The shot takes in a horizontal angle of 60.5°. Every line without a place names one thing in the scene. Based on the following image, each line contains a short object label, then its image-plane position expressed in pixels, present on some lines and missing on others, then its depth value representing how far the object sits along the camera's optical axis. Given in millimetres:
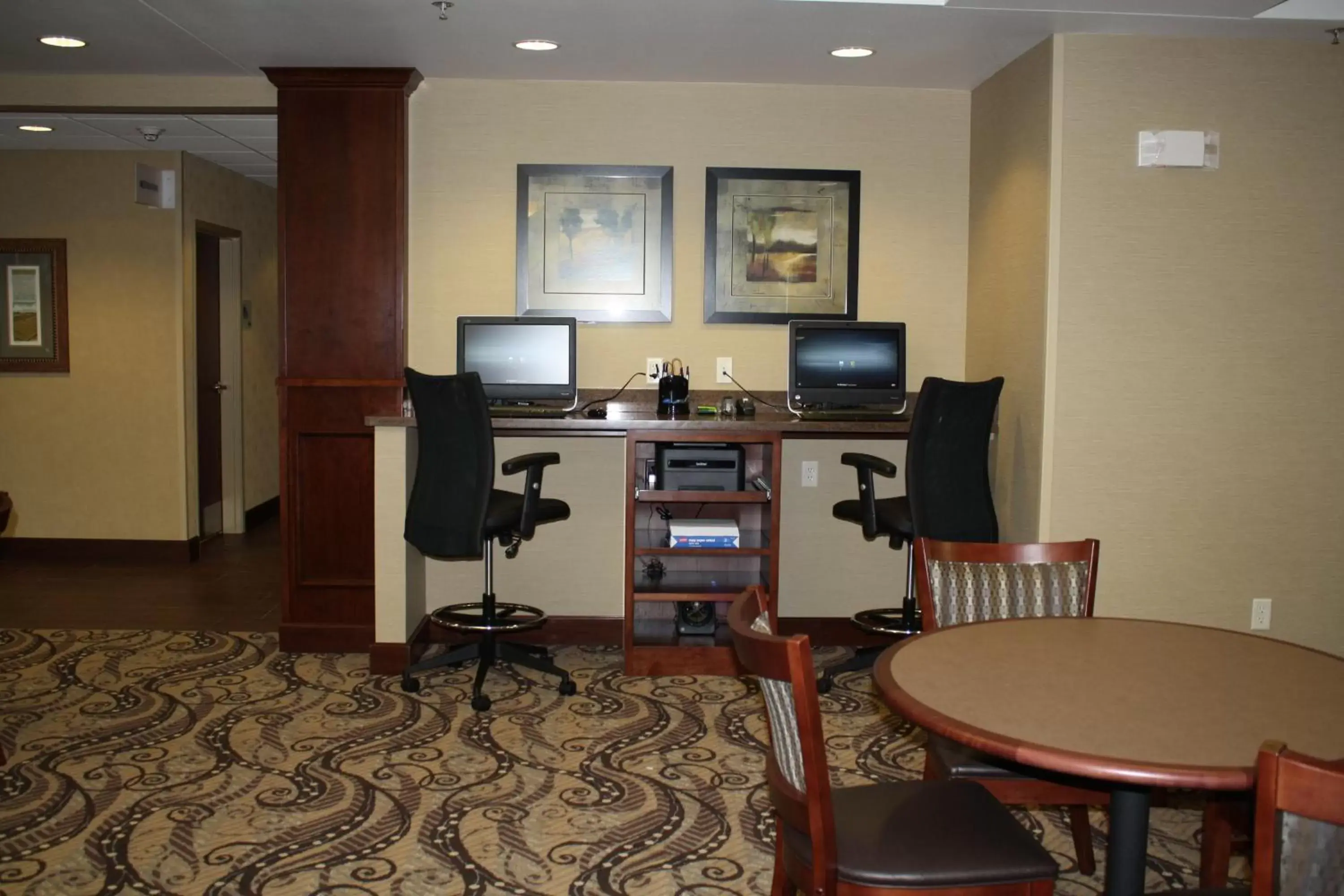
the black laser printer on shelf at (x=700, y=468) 4656
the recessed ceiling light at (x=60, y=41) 4453
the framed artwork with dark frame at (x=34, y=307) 6930
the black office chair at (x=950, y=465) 4246
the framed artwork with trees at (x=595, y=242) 5023
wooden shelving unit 4539
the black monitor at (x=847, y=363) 4887
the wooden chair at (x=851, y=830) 1875
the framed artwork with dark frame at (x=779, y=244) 5059
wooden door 7395
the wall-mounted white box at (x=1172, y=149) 4160
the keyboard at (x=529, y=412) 4617
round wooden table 1730
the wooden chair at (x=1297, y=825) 1354
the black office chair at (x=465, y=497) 4215
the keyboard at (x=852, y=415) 4730
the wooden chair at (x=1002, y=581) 2789
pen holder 4848
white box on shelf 4688
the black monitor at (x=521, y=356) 4875
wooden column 4844
